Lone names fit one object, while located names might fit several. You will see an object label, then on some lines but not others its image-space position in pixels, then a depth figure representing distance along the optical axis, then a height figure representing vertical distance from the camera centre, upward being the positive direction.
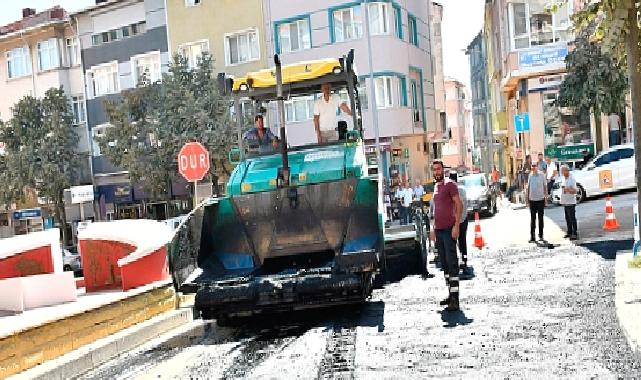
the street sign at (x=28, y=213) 41.44 -2.09
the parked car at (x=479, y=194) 27.52 -1.92
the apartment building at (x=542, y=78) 31.67 +2.31
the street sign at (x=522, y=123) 31.23 +0.50
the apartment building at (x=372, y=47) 33.81 +4.40
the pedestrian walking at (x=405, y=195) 25.21 -1.62
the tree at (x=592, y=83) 28.09 +1.67
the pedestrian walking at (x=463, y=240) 12.95 -1.63
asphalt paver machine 9.48 -0.92
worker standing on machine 11.52 +0.54
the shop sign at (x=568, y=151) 31.47 -0.74
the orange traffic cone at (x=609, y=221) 16.77 -1.91
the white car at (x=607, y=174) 24.88 -1.37
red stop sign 16.86 -0.01
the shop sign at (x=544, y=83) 32.06 +2.07
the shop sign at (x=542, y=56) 31.52 +3.11
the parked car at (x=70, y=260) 26.41 -3.02
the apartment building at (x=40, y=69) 40.56 +5.27
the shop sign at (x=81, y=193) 24.95 -0.76
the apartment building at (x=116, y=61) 37.96 +5.03
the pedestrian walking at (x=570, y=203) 15.91 -1.38
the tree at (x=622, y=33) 8.20 +1.02
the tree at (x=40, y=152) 36.75 +0.94
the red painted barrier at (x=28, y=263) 12.23 -1.39
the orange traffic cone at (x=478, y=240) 17.02 -2.15
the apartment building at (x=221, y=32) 35.41 +5.66
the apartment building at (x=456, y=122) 92.44 +2.14
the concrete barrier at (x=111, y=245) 13.09 -1.29
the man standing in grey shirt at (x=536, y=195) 16.08 -1.20
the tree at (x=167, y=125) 32.88 +1.56
